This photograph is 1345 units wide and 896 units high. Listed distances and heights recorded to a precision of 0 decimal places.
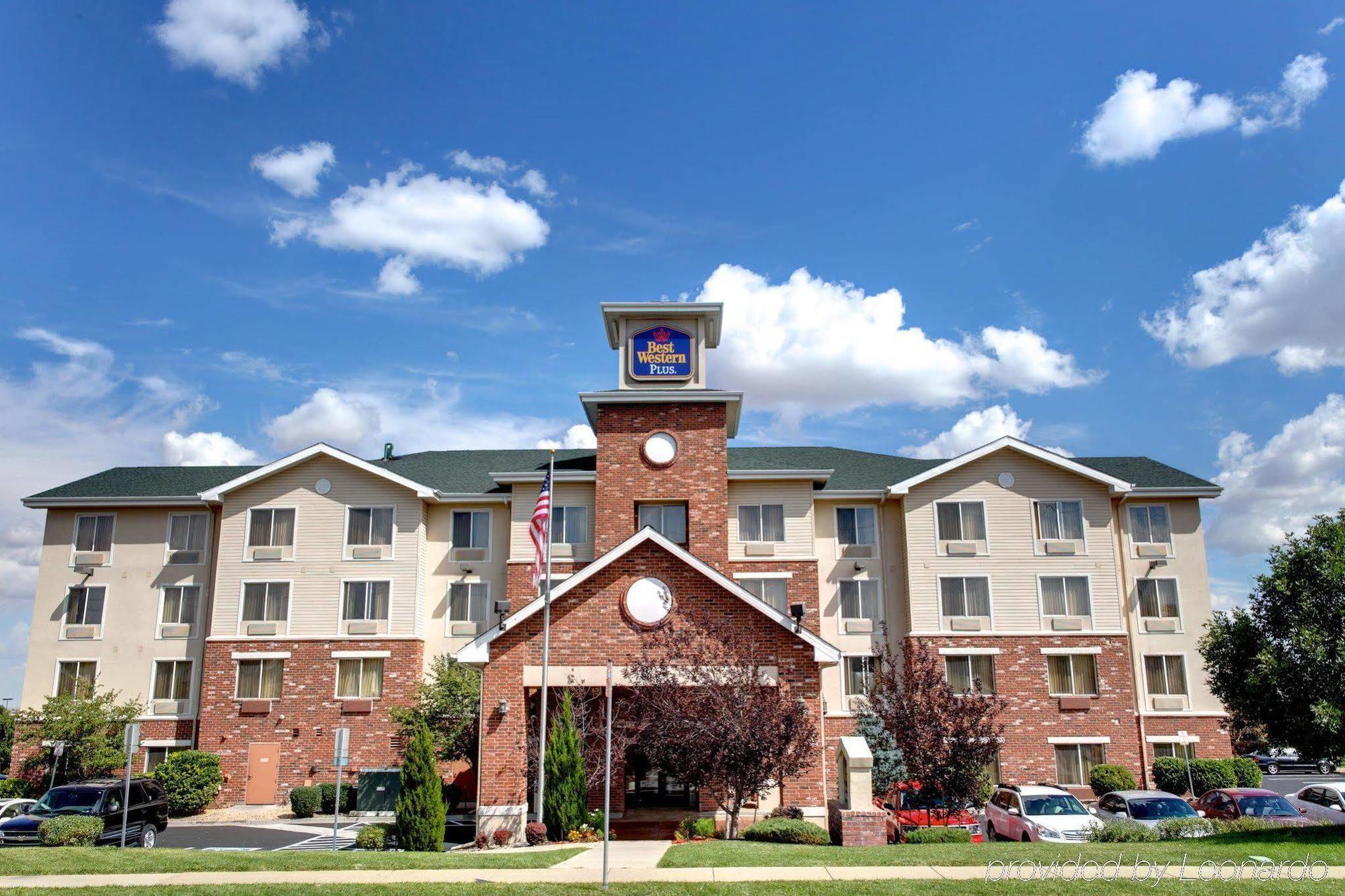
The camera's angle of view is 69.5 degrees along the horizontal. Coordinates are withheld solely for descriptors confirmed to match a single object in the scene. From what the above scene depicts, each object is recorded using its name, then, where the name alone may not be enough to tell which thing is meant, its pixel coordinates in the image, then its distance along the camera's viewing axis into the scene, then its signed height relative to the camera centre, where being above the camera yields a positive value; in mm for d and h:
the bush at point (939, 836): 20422 -3159
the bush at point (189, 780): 32750 -3038
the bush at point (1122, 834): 19188 -2988
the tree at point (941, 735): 22391 -1177
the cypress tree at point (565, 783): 21281 -2127
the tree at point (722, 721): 19953 -757
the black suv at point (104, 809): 21000 -2674
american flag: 25000 +4054
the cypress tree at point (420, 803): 19922 -2345
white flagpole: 22234 +608
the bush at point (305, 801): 32844 -3748
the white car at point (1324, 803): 23469 -2992
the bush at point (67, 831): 20453 -2934
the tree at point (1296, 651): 18219 +558
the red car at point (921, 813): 22781 -3170
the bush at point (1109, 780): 32969 -3277
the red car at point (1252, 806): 22797 -2986
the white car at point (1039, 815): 20969 -2947
